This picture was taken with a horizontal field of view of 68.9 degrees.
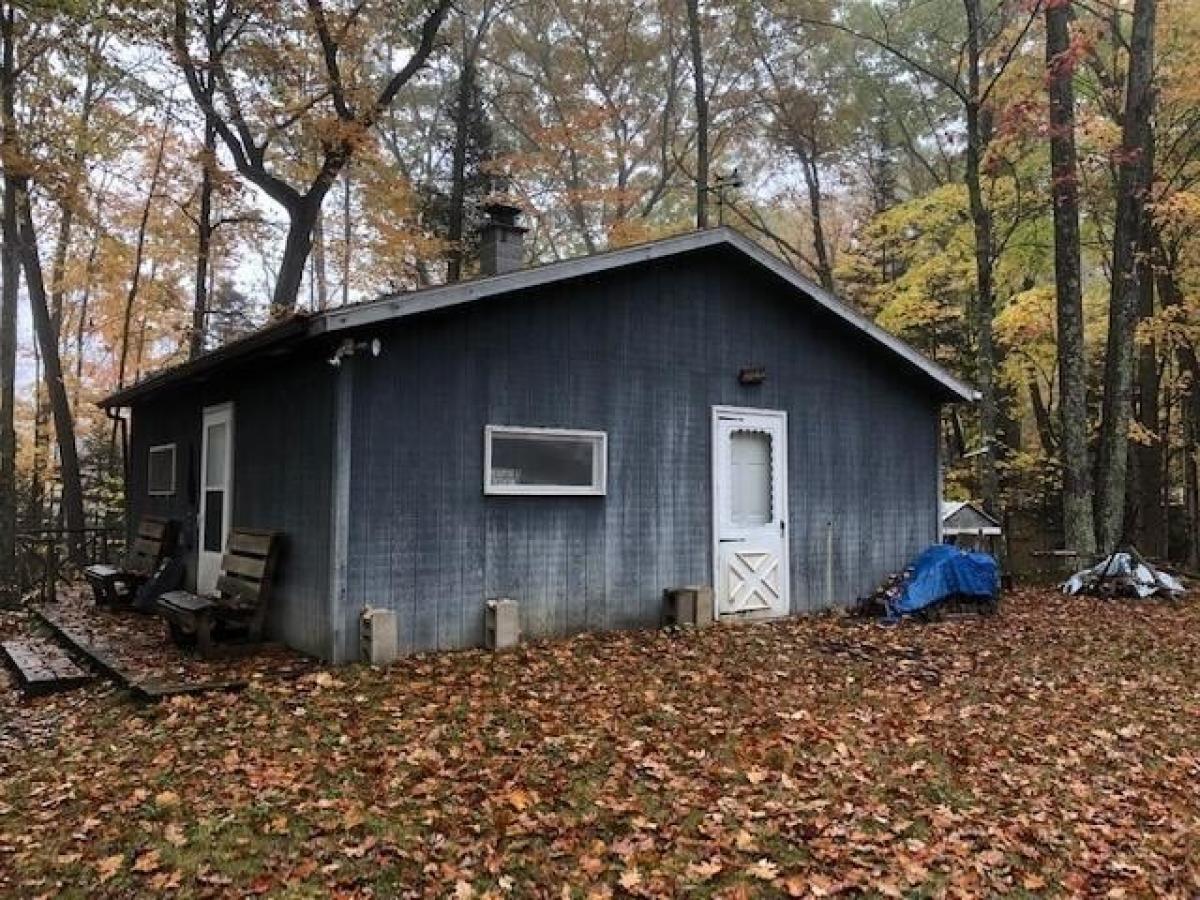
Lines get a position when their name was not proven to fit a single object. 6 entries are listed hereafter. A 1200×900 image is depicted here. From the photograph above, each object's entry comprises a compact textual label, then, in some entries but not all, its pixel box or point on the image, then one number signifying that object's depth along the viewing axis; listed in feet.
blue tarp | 30.76
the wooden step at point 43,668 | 21.22
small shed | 38.73
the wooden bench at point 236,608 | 22.80
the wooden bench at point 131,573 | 32.14
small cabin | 22.74
